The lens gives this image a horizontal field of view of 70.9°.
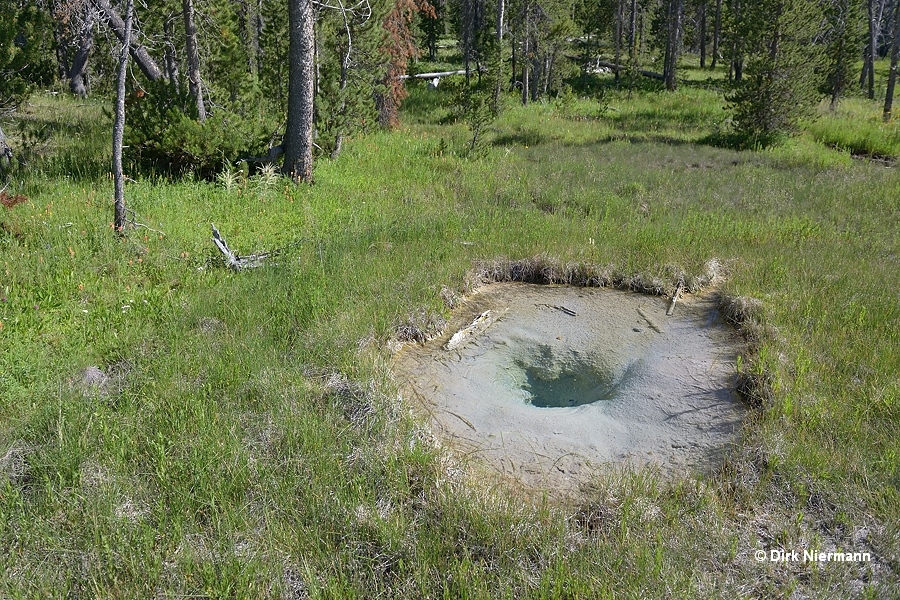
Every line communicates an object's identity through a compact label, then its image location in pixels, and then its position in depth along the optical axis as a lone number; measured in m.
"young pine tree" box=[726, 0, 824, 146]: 15.72
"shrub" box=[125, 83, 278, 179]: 10.18
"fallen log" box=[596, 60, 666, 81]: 31.54
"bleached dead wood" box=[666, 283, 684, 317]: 6.96
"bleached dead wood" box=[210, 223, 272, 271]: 7.33
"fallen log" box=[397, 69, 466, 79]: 29.91
